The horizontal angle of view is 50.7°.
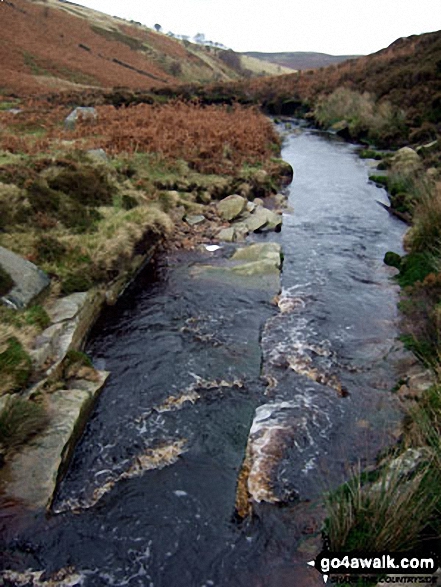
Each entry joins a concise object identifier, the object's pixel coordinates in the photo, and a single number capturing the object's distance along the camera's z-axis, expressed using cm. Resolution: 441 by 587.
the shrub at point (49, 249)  1124
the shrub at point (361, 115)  3416
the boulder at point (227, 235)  1622
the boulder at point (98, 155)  1797
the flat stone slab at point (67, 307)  955
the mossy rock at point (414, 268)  1246
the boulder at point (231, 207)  1795
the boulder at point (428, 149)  2427
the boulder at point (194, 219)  1695
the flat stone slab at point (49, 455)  612
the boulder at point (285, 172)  2431
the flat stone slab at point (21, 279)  915
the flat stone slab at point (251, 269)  1303
